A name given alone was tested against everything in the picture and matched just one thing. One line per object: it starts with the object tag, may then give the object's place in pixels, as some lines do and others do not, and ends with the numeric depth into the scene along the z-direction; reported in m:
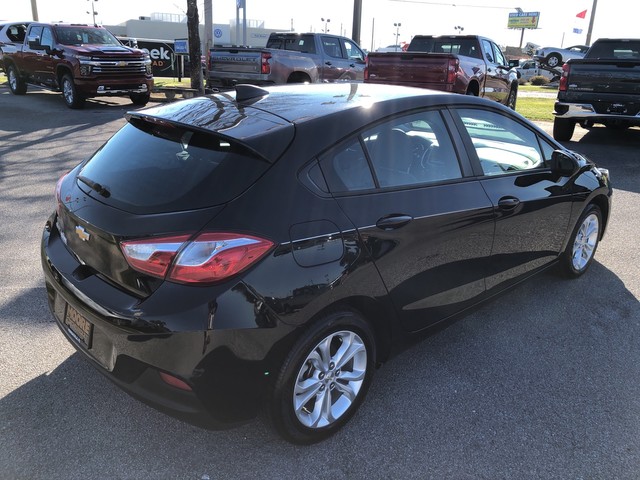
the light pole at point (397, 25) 100.62
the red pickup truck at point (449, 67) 11.00
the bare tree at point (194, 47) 15.42
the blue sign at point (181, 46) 19.73
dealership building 76.25
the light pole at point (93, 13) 74.22
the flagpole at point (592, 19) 34.34
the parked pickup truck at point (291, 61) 12.95
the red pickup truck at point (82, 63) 12.76
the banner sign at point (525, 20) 89.75
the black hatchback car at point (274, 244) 2.17
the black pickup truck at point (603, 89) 9.56
